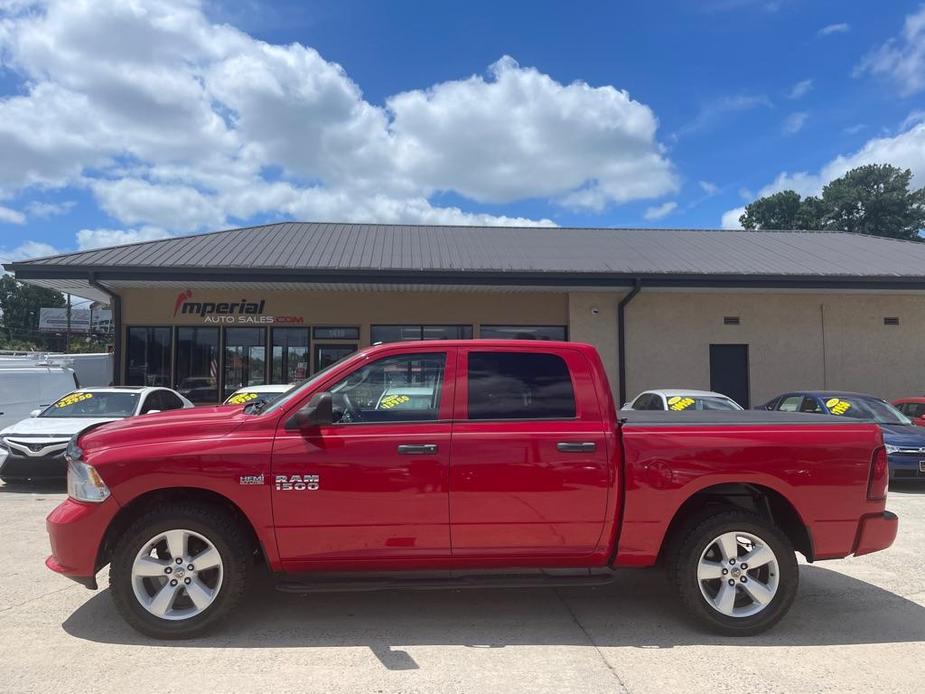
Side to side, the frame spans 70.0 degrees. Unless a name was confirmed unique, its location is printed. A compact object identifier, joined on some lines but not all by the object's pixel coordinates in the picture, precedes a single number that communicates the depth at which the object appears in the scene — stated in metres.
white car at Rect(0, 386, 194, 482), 9.41
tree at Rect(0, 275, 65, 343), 87.12
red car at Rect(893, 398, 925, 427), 12.58
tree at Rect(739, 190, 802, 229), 59.75
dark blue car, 9.83
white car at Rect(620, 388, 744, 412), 10.99
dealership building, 17.19
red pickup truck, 4.14
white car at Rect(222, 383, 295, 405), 10.63
